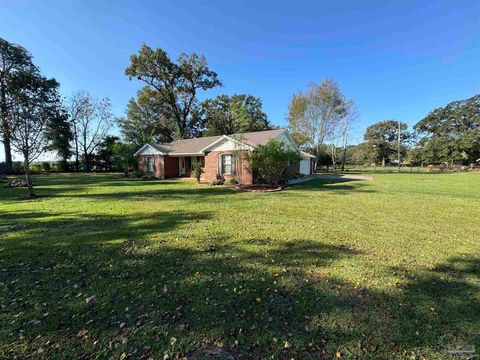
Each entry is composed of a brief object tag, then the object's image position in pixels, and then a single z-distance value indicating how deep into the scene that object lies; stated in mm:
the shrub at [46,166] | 32188
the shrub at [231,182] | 16825
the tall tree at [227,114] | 37781
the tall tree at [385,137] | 60312
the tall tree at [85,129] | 34156
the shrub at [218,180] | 16998
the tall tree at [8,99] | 10648
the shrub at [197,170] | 17812
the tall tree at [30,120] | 10695
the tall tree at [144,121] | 39281
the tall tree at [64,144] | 31081
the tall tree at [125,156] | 24734
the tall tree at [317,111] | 32875
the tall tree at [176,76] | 31953
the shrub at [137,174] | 24245
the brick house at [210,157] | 16797
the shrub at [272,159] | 14391
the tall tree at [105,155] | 35656
